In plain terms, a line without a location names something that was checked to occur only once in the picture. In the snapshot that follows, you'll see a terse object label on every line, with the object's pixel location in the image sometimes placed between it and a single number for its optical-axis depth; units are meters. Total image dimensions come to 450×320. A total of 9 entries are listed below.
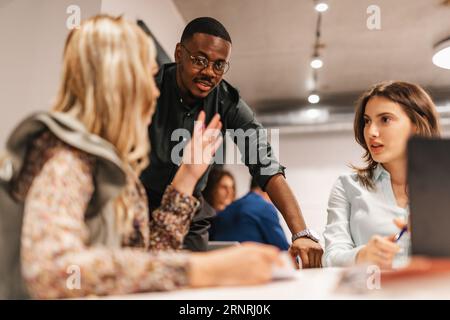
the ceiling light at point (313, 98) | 4.01
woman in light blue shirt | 1.44
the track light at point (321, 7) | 2.54
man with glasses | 1.53
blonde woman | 0.72
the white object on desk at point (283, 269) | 0.82
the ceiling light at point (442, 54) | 3.02
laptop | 0.83
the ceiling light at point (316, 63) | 3.17
